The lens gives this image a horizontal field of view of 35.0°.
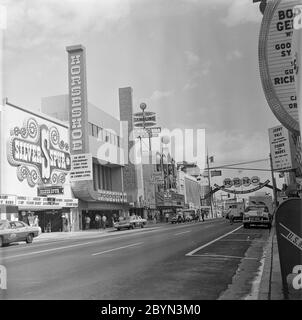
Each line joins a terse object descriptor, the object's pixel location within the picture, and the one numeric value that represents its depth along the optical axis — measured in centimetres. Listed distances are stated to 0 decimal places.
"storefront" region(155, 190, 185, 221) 6894
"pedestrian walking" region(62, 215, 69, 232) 3994
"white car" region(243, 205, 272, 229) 3081
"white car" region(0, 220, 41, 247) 2209
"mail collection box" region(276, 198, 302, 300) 562
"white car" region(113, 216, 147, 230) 4059
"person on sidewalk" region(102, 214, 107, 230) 4570
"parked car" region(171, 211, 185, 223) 5712
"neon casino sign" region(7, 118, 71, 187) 3353
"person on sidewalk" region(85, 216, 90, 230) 4297
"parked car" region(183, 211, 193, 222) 6484
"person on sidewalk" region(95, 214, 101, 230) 4541
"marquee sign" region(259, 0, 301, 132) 572
